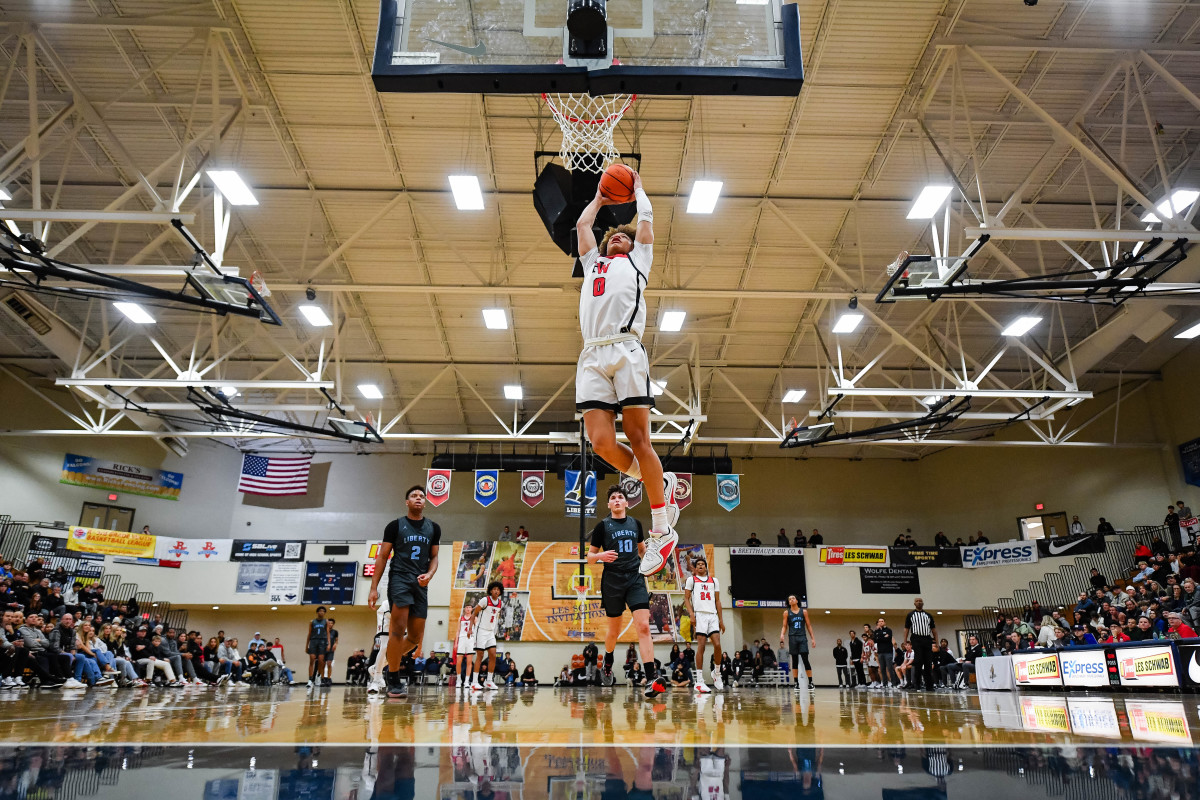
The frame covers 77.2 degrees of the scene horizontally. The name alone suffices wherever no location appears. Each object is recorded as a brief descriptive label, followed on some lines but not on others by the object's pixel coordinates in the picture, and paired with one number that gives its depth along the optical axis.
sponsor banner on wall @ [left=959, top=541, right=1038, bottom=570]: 22.83
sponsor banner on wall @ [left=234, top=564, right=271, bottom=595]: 24.16
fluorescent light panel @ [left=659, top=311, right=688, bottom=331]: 16.38
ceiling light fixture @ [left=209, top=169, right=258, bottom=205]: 11.13
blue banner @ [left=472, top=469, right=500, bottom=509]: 22.70
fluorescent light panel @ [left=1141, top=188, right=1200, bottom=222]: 11.36
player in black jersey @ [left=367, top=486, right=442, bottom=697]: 6.10
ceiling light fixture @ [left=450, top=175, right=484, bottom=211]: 12.25
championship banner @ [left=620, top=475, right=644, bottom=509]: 19.44
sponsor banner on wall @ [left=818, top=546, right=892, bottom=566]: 24.98
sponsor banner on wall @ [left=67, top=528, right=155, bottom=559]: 21.20
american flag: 23.09
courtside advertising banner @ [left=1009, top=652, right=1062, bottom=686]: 11.91
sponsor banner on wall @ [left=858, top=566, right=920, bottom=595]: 24.69
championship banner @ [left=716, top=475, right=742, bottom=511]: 22.02
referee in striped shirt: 15.81
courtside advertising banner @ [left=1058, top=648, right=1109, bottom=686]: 11.23
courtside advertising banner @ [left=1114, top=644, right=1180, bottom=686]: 9.64
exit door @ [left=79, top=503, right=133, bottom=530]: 22.64
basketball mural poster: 23.16
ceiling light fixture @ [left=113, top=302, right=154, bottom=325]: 15.46
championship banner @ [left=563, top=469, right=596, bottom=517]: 21.62
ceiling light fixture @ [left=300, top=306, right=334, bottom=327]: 15.22
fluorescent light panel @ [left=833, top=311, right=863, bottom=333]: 15.85
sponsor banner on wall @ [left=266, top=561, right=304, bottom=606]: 24.25
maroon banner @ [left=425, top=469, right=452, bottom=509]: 22.28
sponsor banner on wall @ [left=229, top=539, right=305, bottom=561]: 24.44
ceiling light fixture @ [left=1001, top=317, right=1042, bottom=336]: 15.54
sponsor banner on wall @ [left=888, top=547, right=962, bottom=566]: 24.84
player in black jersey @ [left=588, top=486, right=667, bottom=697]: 6.77
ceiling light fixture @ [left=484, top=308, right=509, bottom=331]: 16.88
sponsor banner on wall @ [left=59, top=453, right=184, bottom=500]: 22.20
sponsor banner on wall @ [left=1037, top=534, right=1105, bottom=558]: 20.84
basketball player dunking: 4.23
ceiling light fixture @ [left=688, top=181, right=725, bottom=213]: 12.05
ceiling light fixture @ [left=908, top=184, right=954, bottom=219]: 12.13
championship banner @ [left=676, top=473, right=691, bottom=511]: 21.17
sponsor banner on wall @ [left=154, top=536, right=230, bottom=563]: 23.53
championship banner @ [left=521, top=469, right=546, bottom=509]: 22.88
